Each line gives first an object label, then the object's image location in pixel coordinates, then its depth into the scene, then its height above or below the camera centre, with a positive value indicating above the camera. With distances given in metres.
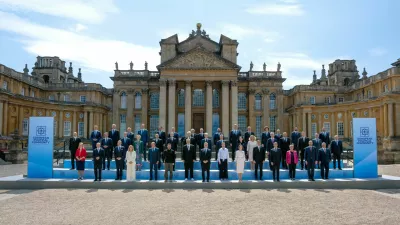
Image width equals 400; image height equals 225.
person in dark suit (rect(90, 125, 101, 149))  16.91 -0.36
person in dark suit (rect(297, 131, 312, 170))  16.72 -0.70
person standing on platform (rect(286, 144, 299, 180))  14.77 -1.24
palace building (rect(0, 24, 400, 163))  37.88 +4.13
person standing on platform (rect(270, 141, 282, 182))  14.68 -1.28
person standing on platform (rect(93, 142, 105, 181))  14.65 -1.26
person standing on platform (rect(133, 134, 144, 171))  15.94 -0.96
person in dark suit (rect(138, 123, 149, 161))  17.59 -0.26
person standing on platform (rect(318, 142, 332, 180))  15.01 -1.27
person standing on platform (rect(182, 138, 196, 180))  14.98 -1.18
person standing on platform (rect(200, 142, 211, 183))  14.74 -1.29
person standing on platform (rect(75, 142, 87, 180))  14.96 -1.38
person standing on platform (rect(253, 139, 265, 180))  15.00 -1.09
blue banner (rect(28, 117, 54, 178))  15.79 -1.06
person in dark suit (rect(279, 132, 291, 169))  16.64 -0.74
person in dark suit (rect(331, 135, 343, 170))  16.44 -0.88
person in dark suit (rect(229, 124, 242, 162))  17.89 -0.37
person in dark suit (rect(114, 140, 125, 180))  15.05 -1.24
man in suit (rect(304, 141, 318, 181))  14.91 -1.29
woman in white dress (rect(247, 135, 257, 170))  15.70 -0.71
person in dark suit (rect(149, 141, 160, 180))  14.91 -1.16
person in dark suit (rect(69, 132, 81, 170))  16.44 -0.70
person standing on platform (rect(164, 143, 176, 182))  14.69 -1.38
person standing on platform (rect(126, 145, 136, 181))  14.77 -1.52
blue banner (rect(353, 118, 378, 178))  15.94 -0.94
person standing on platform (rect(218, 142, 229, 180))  14.96 -1.47
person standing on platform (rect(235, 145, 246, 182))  14.68 -1.42
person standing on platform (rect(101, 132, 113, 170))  16.20 -0.74
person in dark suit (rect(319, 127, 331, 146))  17.33 -0.34
